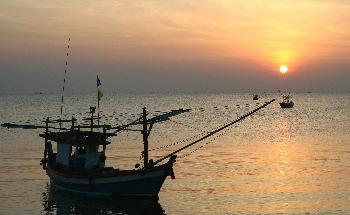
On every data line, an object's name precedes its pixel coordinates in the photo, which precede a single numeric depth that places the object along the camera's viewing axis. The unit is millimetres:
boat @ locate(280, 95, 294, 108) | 185000
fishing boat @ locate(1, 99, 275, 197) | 32438
